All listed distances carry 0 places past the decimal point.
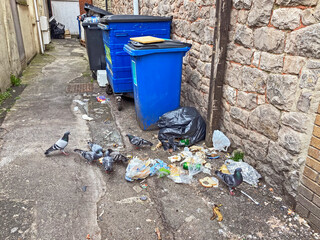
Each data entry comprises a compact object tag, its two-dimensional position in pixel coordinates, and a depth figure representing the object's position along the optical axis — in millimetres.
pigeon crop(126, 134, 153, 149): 3549
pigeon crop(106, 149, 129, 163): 3220
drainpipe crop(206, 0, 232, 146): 3104
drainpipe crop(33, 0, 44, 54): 11450
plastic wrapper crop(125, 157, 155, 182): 2994
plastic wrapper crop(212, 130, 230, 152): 3469
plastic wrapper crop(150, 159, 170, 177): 3092
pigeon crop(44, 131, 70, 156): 3430
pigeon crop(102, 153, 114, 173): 3070
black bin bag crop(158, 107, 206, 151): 3734
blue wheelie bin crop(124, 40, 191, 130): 3773
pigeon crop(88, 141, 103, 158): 3377
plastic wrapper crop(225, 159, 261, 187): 2910
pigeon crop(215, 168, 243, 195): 2705
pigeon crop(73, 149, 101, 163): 3275
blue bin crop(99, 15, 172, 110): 4492
